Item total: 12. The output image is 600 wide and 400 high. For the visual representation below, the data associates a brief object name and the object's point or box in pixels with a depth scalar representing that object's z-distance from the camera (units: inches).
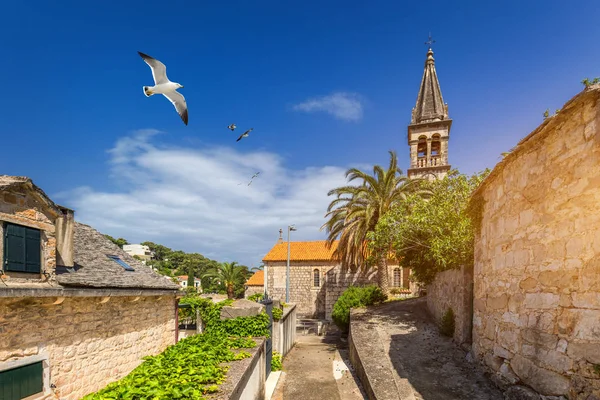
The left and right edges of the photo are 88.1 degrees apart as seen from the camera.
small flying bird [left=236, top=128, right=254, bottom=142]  277.9
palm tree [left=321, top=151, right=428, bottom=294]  722.2
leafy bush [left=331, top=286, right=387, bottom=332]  666.2
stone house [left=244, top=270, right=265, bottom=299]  1510.8
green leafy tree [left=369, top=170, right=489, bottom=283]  411.8
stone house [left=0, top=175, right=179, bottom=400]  184.9
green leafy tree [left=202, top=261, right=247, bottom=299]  1143.0
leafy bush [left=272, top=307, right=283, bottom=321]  475.7
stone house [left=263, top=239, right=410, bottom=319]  1170.0
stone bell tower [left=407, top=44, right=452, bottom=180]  1163.9
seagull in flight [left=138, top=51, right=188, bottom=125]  227.8
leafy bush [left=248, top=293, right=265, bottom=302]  425.4
